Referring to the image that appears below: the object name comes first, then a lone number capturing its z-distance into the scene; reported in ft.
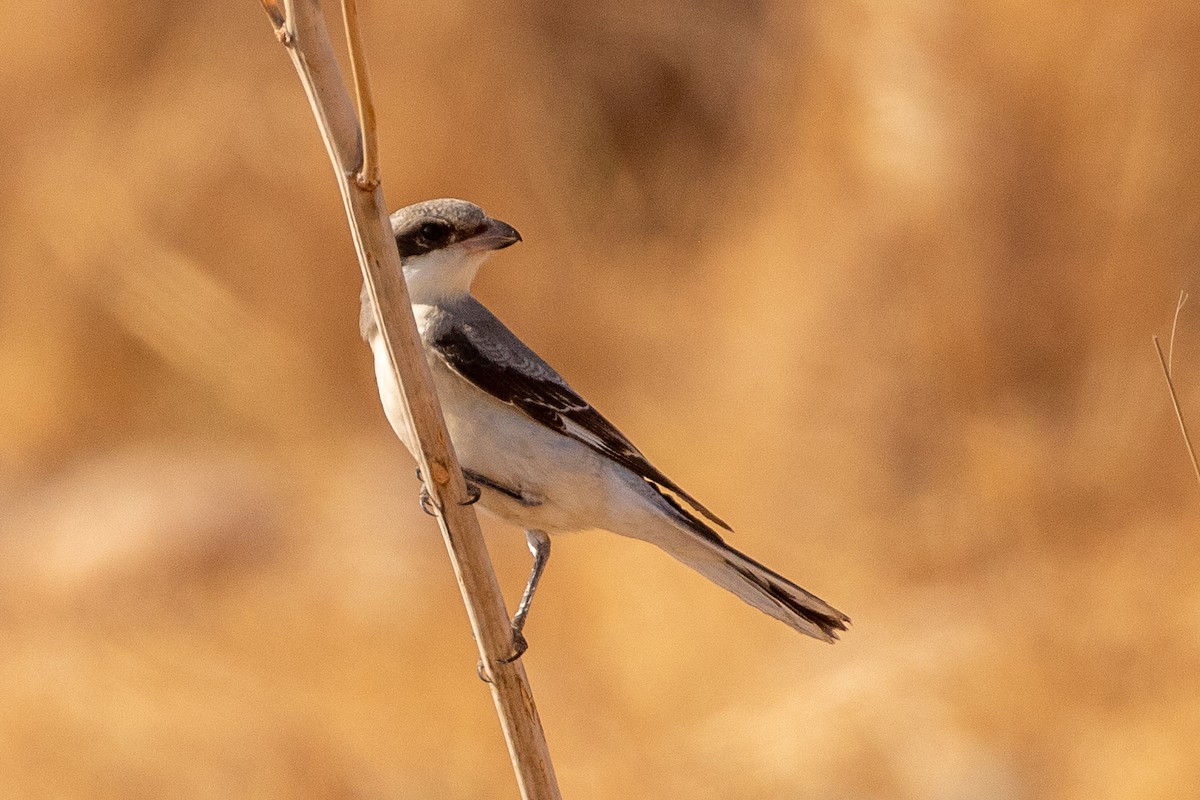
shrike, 21.11
